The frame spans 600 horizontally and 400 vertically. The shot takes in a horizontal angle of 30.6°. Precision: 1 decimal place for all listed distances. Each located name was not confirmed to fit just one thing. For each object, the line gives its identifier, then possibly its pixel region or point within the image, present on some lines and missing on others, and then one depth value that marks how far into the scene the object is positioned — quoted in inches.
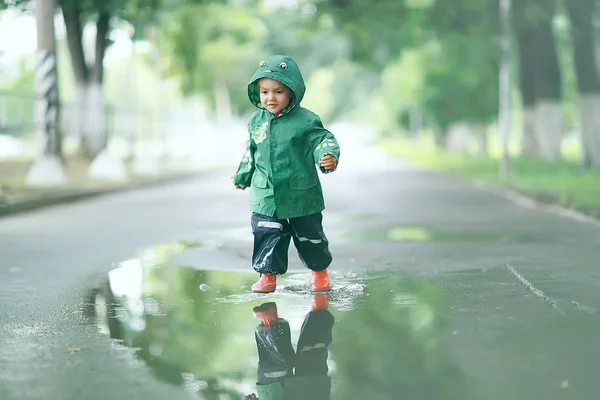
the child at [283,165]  315.6
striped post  902.4
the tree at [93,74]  1217.4
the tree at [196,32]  1574.8
